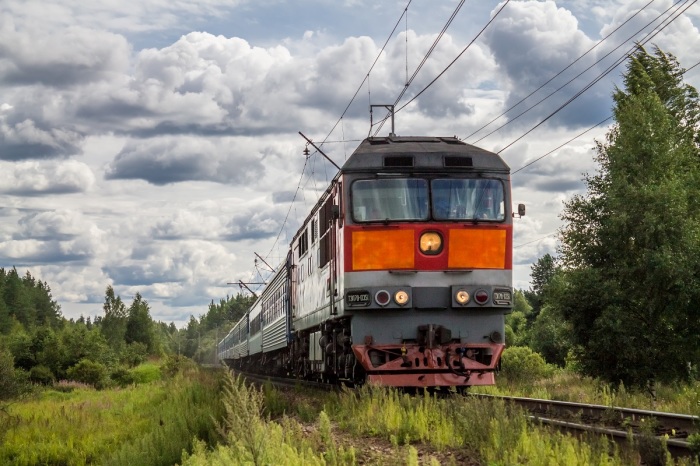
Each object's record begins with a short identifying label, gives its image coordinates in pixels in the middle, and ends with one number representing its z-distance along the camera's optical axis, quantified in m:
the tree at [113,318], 103.44
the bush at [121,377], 40.34
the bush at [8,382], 28.23
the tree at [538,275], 89.72
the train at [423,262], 14.70
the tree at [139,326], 113.54
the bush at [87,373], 38.75
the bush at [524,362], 36.87
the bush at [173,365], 41.03
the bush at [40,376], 38.34
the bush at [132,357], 63.68
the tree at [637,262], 33.94
